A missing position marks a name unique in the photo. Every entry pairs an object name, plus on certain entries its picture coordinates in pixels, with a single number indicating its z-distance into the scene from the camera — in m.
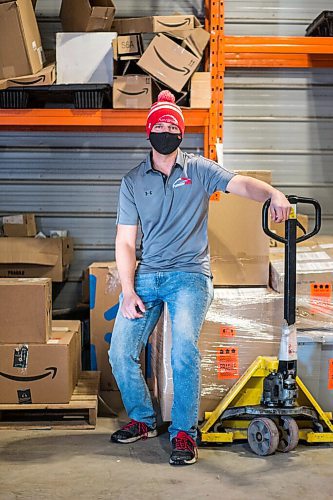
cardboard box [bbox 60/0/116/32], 4.63
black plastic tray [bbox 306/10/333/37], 4.75
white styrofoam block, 4.57
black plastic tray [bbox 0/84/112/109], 4.54
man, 3.73
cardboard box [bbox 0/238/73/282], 5.03
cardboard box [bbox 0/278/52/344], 4.20
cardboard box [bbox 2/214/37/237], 5.15
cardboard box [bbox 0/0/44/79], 4.52
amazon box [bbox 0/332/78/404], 4.24
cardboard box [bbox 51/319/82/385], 4.59
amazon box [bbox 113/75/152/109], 4.50
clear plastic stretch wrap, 4.15
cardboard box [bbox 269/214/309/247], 4.80
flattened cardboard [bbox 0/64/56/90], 4.50
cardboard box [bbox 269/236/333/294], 4.14
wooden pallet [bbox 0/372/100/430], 4.25
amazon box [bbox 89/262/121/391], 4.88
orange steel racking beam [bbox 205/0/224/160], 4.62
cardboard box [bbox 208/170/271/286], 4.28
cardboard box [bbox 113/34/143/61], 4.49
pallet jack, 3.68
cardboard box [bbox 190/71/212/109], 4.53
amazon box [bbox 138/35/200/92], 4.43
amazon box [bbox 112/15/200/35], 4.70
